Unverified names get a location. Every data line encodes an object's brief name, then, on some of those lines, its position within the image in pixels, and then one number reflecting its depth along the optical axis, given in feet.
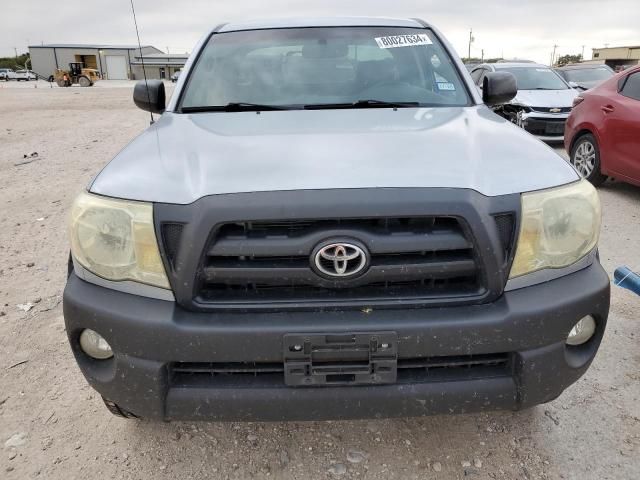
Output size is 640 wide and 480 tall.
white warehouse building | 230.68
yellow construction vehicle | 149.69
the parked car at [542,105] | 29.71
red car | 18.40
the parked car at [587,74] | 42.52
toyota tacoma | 5.53
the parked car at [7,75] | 228.02
